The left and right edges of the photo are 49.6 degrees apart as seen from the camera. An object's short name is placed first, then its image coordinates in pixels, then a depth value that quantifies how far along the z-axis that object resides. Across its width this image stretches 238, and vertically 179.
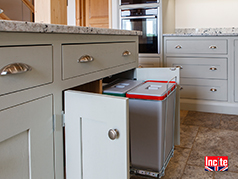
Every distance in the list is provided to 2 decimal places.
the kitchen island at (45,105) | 0.79
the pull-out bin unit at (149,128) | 1.42
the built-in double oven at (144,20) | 3.23
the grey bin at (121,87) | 1.47
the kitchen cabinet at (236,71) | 2.86
